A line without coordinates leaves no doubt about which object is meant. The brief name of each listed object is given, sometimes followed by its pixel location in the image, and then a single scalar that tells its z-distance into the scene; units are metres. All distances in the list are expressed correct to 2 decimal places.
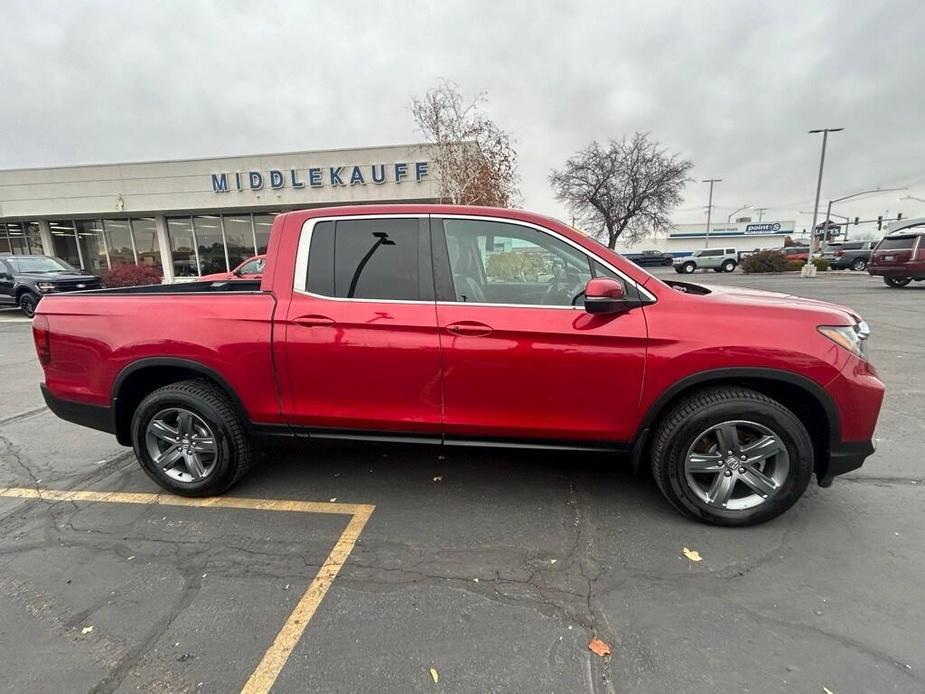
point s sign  72.38
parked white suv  40.25
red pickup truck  2.63
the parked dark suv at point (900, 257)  16.39
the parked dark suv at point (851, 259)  32.03
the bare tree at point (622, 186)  34.22
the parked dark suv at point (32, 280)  12.57
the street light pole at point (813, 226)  27.06
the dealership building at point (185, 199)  19.62
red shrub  17.98
